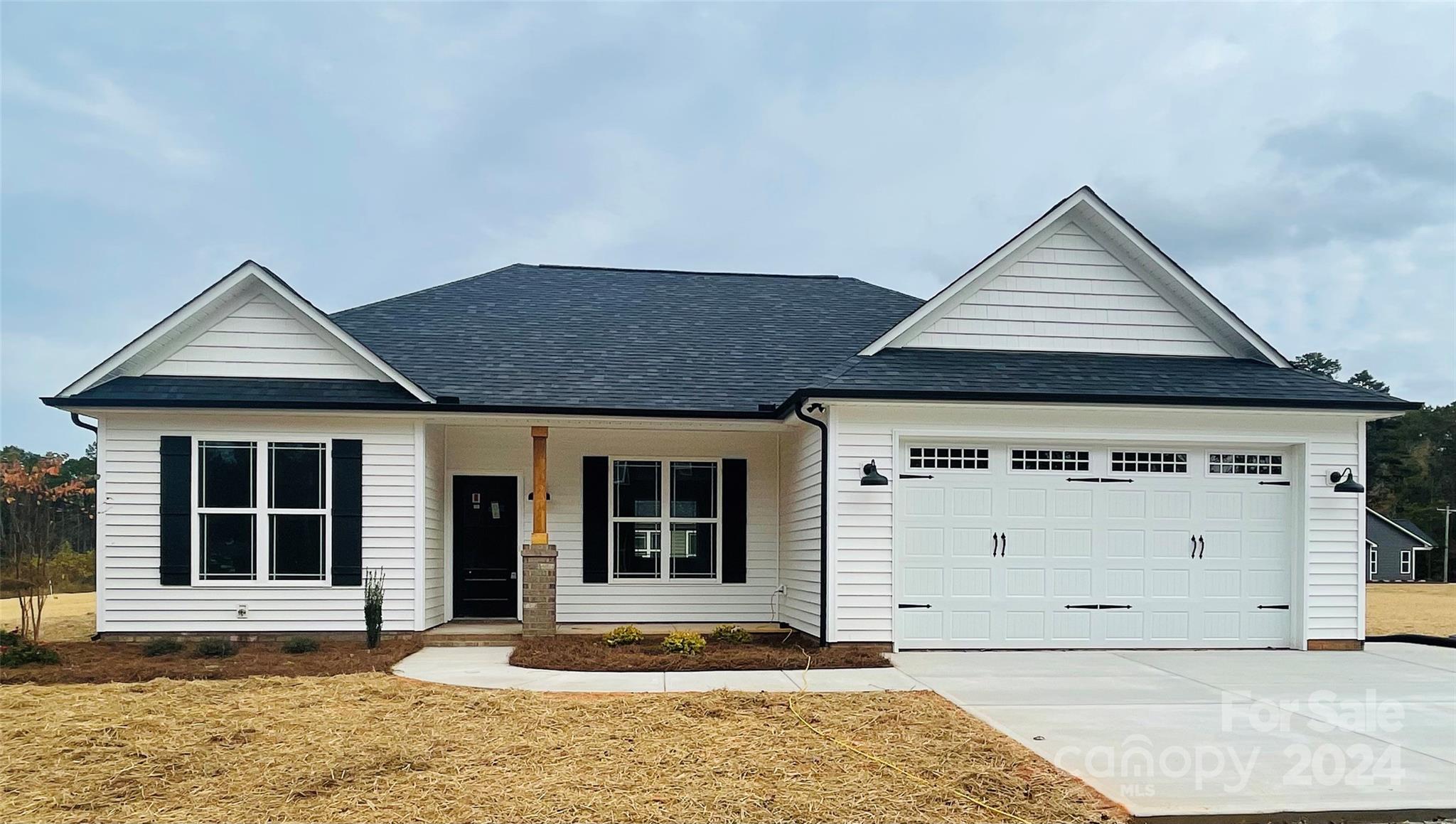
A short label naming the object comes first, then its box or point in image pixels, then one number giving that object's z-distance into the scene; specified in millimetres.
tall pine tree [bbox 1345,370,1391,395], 56781
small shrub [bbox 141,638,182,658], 10055
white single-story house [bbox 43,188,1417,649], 10633
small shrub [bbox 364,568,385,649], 10547
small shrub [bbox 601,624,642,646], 10969
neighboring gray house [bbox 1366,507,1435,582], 38781
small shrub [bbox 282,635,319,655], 10281
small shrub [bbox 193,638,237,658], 9992
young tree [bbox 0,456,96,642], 11234
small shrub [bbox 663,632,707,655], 10266
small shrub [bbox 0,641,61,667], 9346
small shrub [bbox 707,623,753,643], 11250
